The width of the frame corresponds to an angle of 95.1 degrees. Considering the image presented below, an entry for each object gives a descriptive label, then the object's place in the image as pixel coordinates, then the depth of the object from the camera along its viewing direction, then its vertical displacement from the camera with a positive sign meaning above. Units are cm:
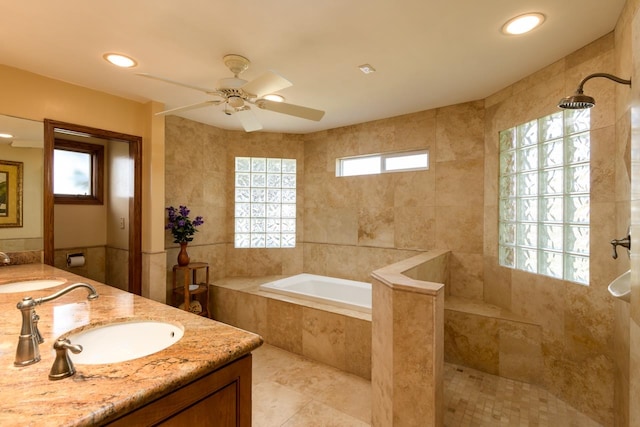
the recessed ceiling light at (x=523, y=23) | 164 +111
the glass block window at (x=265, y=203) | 402 +15
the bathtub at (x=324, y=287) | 332 -89
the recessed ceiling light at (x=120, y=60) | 204 +110
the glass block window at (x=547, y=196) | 198 +13
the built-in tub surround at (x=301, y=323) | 245 -106
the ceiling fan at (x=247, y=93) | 169 +75
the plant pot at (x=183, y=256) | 317 -47
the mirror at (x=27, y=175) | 223 +30
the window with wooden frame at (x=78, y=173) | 325 +47
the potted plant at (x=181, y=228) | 317 -16
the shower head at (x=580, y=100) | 141 +56
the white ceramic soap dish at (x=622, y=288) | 120 -34
